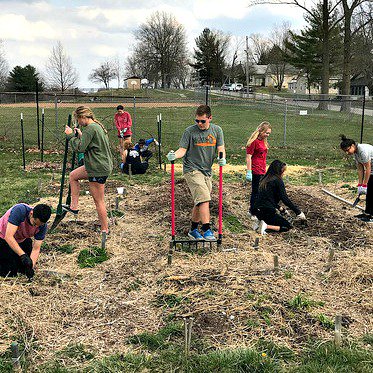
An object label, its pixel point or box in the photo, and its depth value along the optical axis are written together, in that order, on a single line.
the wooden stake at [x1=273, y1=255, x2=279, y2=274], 4.92
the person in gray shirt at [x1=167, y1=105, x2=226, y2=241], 5.79
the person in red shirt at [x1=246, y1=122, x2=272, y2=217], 7.00
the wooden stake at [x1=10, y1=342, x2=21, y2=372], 3.31
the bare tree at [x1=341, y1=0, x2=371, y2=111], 33.84
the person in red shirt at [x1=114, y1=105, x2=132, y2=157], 12.54
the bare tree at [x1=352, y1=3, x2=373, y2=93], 36.25
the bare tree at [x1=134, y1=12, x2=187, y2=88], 69.81
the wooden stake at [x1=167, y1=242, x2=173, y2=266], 5.23
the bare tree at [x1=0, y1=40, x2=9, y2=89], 58.64
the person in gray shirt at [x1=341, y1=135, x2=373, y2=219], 6.95
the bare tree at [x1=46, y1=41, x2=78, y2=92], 63.74
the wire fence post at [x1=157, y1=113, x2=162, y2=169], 11.63
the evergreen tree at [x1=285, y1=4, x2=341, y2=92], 46.68
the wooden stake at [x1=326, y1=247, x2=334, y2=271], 5.14
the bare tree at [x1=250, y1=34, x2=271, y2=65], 88.38
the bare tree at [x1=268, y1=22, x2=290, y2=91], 67.56
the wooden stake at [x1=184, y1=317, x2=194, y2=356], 3.56
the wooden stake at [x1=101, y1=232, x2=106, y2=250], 5.80
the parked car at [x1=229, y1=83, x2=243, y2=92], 63.45
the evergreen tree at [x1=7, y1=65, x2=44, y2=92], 52.03
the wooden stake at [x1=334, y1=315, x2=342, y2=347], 3.64
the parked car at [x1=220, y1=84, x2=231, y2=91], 63.17
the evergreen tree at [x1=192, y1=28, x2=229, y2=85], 71.38
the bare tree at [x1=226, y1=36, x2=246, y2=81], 79.88
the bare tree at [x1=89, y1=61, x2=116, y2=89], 80.56
